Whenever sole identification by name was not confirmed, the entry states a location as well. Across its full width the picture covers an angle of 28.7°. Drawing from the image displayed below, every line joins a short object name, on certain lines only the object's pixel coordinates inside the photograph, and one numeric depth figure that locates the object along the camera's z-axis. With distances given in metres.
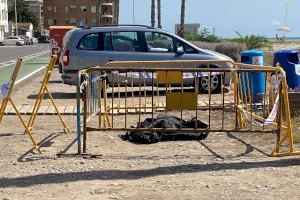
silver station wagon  15.03
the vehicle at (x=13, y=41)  87.34
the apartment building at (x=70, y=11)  143.88
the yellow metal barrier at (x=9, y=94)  8.00
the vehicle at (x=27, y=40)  94.06
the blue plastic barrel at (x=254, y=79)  10.08
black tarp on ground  8.80
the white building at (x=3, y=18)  112.81
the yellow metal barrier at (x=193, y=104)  7.80
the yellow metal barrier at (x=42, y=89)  8.38
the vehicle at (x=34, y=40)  101.68
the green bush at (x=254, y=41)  28.22
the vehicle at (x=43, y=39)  114.74
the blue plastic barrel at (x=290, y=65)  12.11
